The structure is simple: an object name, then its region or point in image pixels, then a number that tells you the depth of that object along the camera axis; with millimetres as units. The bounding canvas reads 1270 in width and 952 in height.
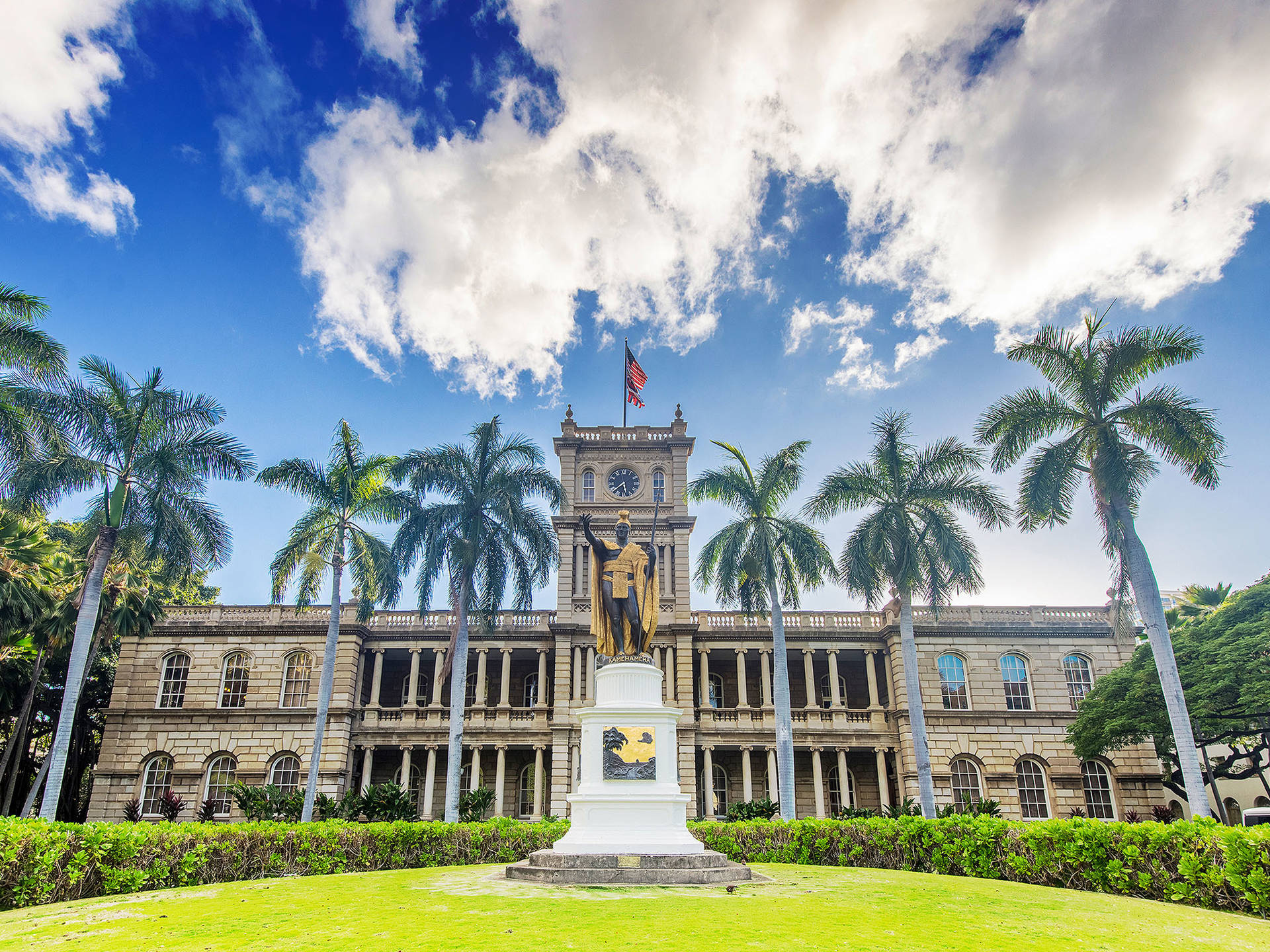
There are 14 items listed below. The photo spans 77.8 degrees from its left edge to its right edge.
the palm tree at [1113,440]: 17484
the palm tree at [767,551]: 23641
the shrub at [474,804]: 26781
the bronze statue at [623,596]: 13867
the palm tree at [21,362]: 17016
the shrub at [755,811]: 25750
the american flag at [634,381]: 34219
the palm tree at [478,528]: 24188
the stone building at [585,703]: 30109
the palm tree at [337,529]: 24016
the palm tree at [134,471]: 18594
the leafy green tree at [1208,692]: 21469
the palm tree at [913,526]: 22109
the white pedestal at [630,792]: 11472
